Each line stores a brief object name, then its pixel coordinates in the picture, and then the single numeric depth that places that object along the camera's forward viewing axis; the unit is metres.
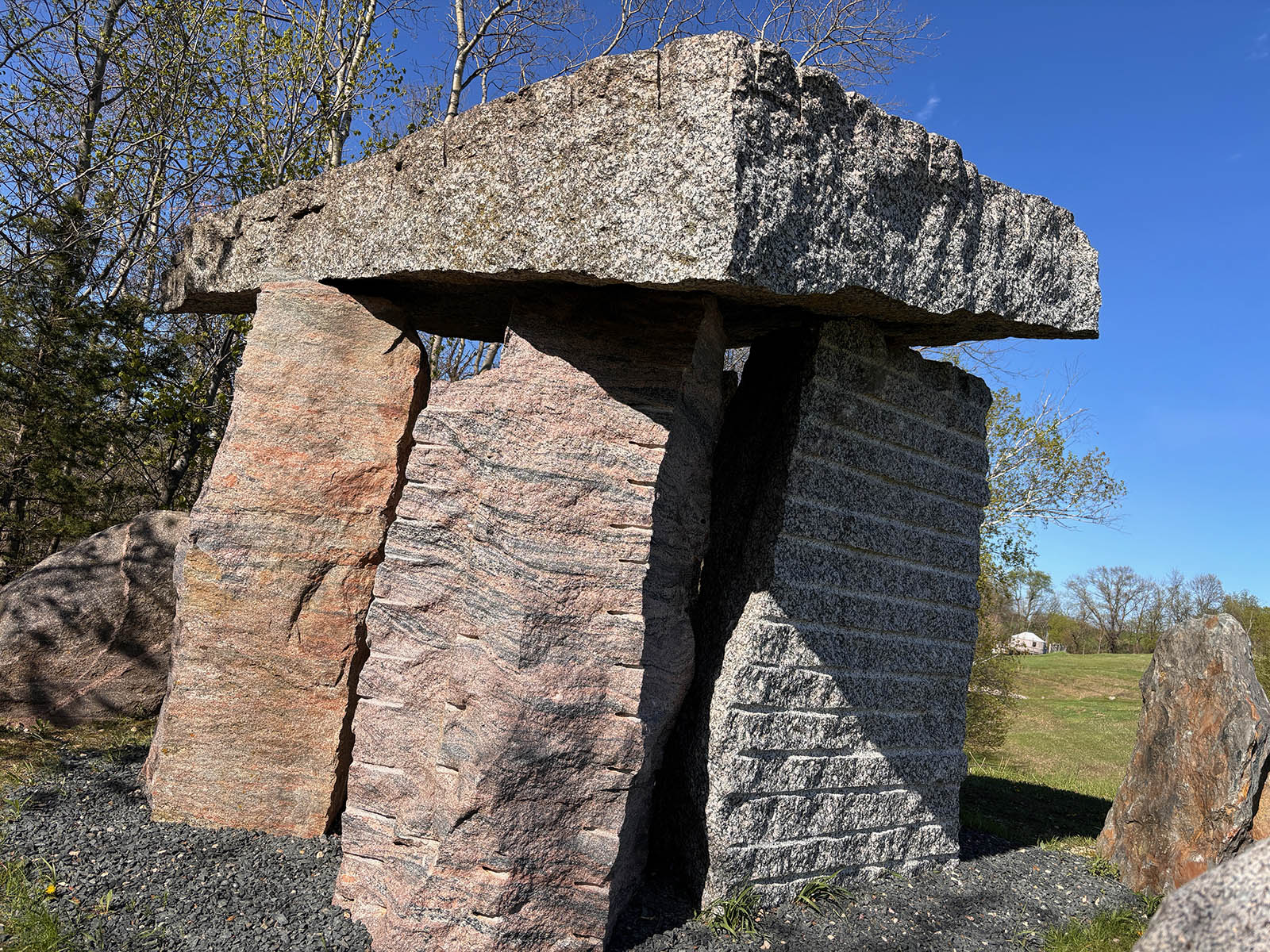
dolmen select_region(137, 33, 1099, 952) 2.97
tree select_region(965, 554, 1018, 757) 9.94
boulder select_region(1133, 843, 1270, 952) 1.50
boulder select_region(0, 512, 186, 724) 5.37
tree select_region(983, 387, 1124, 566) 14.87
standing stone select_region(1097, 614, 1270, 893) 3.98
